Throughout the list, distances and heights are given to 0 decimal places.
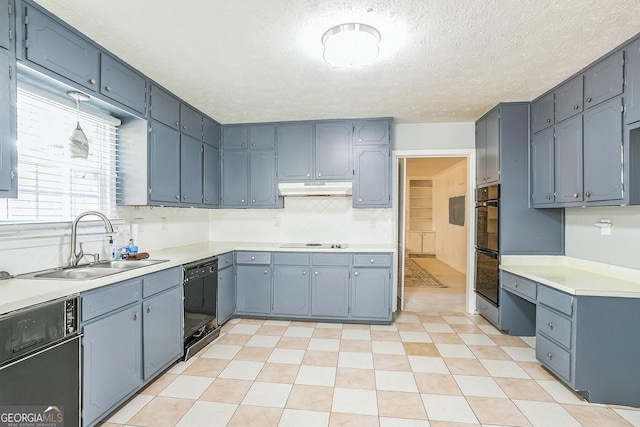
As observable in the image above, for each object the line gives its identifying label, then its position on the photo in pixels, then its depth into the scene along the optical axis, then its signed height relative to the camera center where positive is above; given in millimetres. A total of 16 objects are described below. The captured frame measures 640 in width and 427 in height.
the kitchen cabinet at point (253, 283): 3664 -823
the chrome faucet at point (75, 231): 2182 -129
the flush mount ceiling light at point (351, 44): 1891 +1076
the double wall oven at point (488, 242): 3309 -309
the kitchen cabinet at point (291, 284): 3598 -824
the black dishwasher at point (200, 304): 2752 -869
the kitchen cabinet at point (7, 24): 1573 +976
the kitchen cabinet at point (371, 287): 3500 -826
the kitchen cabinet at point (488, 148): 3329 +755
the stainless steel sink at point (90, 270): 1984 -403
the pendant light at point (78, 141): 2053 +483
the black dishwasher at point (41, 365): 1363 -731
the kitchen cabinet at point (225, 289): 3373 -861
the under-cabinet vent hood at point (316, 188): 3721 +309
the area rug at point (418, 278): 5438 -1237
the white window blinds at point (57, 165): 1982 +360
